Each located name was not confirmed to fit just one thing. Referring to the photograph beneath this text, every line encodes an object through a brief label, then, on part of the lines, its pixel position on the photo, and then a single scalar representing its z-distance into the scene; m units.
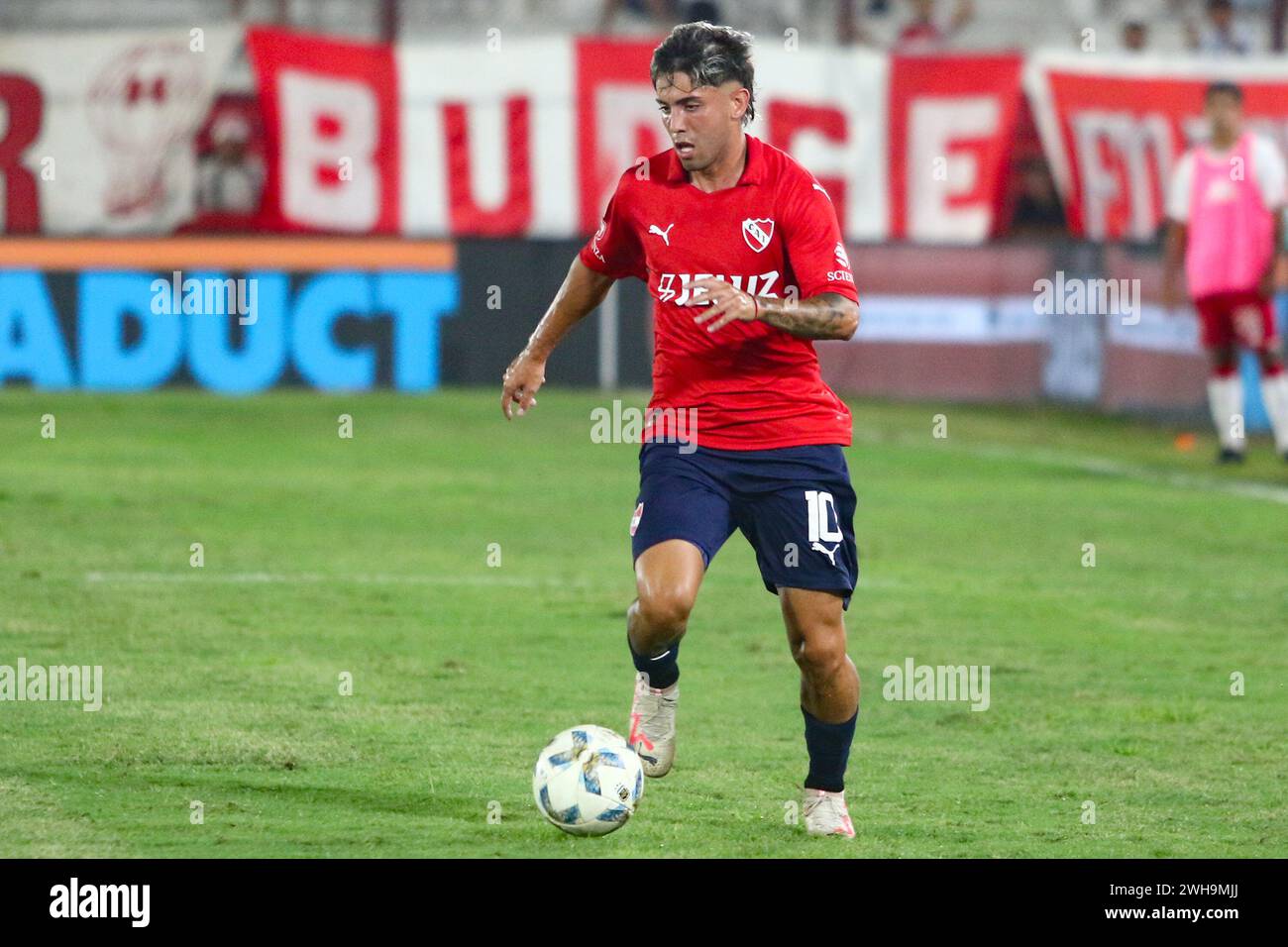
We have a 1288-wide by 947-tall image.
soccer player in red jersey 5.99
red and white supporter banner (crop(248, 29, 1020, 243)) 20.44
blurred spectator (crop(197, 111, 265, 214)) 20.30
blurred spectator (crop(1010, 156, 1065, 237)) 20.80
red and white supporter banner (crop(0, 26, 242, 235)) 20.16
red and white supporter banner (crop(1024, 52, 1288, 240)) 20.56
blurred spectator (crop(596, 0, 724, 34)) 20.81
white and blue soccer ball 5.75
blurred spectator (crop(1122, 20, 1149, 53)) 20.80
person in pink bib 16.30
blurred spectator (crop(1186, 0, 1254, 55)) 21.06
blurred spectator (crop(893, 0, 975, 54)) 20.98
